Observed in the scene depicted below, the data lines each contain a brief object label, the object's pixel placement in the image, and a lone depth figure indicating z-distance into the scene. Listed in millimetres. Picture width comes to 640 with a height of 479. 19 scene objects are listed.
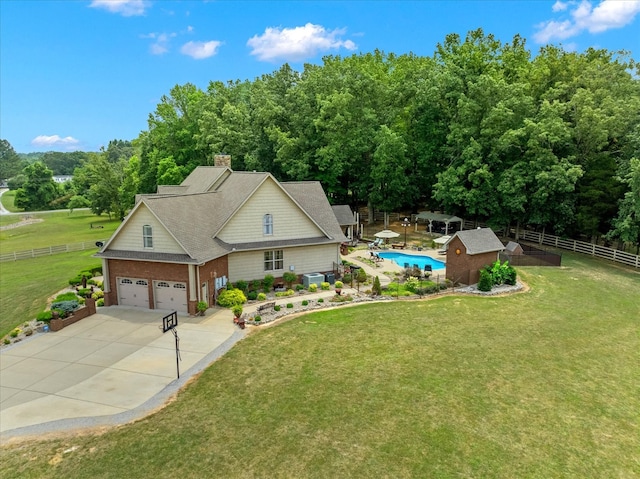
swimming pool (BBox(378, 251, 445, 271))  32688
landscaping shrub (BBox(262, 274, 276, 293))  25047
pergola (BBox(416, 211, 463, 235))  42406
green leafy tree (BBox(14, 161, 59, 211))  98438
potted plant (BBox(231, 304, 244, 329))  19791
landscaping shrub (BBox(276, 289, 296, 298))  24484
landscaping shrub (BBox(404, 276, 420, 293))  25094
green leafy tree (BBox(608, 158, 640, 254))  30062
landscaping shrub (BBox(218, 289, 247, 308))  22578
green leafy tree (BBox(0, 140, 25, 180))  183000
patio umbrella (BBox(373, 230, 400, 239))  37106
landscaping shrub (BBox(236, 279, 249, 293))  24281
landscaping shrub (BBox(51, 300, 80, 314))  20636
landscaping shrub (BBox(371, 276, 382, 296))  24594
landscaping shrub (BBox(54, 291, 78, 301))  22148
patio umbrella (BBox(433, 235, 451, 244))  35719
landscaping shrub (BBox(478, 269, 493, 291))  25328
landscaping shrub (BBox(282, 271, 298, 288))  25783
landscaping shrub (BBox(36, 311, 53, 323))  19891
